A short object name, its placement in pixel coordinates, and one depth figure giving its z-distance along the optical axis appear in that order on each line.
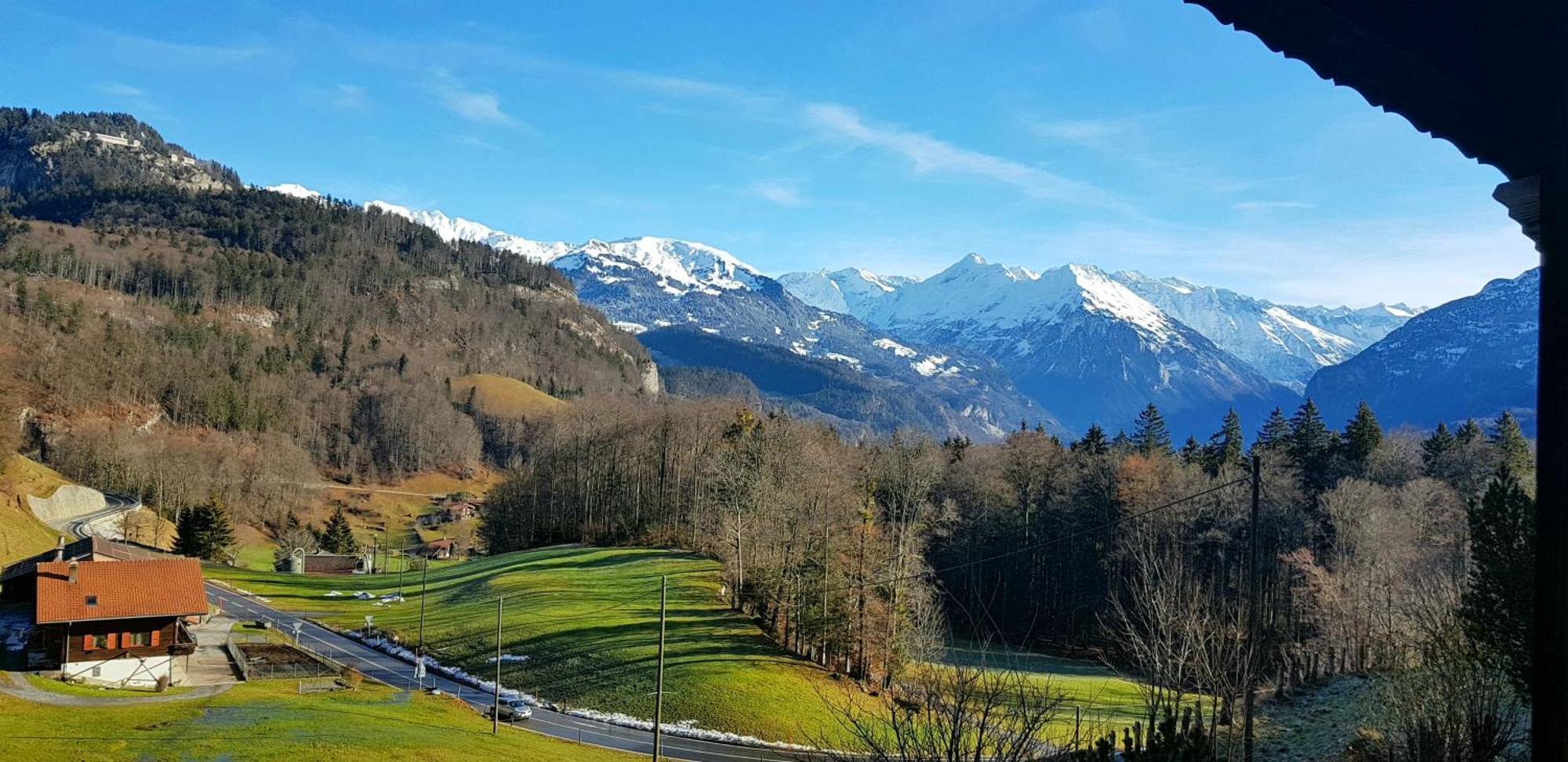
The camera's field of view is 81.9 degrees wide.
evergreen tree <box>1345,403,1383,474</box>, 79.56
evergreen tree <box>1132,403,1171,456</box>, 103.31
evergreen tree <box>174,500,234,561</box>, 106.94
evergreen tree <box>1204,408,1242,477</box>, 88.42
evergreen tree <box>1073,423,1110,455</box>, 101.31
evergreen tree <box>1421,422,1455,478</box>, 76.50
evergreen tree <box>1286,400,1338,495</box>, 80.88
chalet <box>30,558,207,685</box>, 49.31
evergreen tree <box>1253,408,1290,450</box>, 89.94
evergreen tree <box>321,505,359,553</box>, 124.62
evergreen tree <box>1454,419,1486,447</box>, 80.60
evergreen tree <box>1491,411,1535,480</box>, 57.69
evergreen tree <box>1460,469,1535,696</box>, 17.47
